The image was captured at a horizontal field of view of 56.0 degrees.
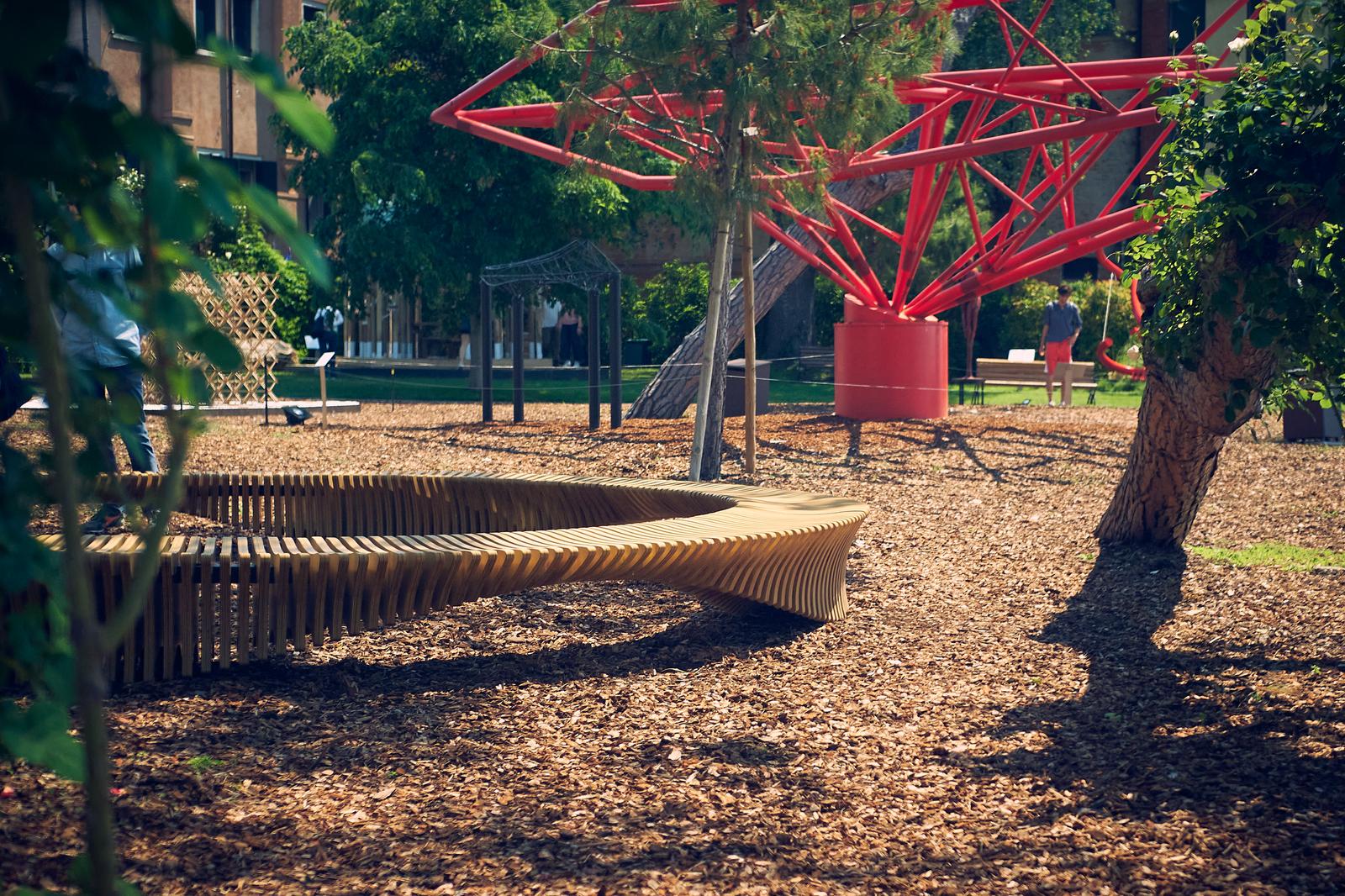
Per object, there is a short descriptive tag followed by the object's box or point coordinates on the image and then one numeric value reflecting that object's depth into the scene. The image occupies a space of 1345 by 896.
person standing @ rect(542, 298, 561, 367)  25.72
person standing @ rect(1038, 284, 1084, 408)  17.33
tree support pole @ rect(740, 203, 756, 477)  9.28
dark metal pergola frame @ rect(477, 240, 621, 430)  13.01
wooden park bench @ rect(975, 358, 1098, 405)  17.45
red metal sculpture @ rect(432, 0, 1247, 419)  9.62
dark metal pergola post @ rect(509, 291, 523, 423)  13.89
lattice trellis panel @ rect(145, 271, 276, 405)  14.87
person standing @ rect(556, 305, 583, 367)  24.19
